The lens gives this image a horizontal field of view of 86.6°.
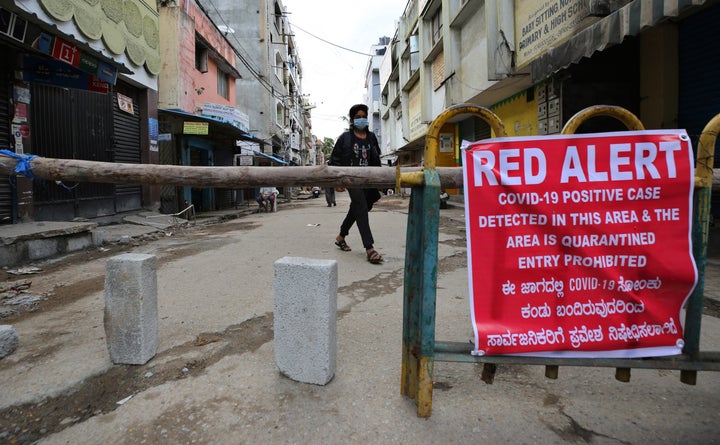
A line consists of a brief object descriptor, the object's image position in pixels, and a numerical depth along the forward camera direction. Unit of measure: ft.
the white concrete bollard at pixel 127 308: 7.27
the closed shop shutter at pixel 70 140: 21.90
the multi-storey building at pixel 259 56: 81.15
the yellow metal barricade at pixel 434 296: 5.18
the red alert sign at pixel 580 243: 5.18
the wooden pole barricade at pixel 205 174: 6.29
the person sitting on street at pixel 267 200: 48.50
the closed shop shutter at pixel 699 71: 16.44
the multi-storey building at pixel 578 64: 16.57
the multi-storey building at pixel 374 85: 133.90
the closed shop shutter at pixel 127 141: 29.35
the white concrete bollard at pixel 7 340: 7.76
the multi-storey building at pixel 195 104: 36.68
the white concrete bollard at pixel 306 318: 6.56
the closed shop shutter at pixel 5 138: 19.29
